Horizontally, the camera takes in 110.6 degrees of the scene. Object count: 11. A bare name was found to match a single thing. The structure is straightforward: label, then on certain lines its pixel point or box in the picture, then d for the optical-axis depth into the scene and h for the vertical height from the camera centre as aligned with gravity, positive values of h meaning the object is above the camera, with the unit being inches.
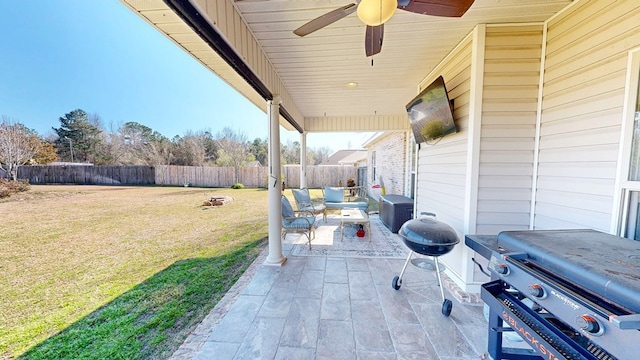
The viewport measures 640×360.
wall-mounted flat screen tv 98.3 +27.7
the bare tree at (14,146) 355.3 +32.0
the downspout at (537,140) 85.0 +11.6
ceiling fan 54.0 +41.7
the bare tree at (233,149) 687.7 +57.4
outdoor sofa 228.1 -36.8
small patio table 164.7 -38.1
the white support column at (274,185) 125.2 -10.1
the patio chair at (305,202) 202.4 -32.6
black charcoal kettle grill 82.4 -26.5
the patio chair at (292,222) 150.2 -37.6
